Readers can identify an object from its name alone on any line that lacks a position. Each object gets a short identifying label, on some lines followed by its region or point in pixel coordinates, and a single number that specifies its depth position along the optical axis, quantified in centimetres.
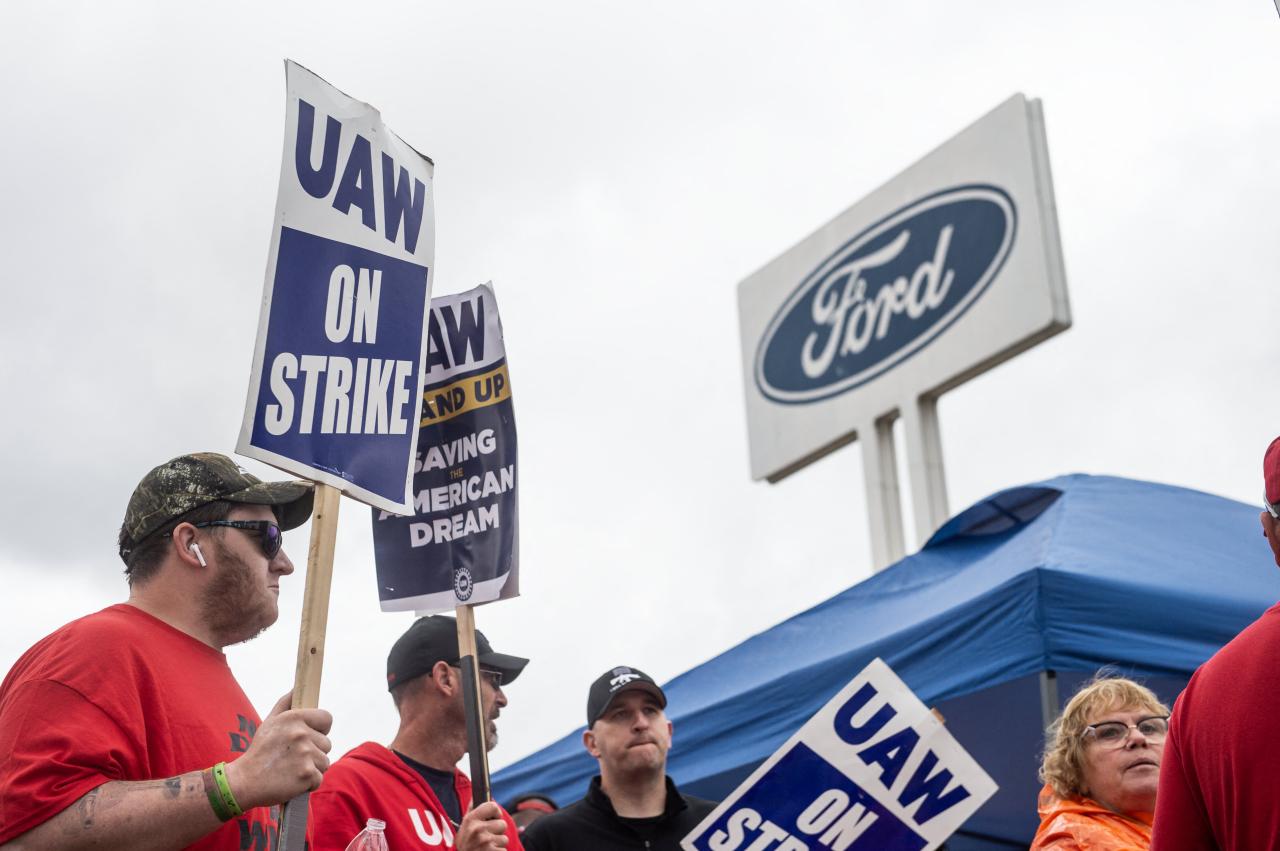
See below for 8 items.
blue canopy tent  487
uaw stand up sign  368
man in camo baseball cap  223
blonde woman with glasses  349
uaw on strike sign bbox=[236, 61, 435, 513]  265
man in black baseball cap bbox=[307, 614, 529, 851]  341
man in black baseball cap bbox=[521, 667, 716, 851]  446
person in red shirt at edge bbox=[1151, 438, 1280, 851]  215
